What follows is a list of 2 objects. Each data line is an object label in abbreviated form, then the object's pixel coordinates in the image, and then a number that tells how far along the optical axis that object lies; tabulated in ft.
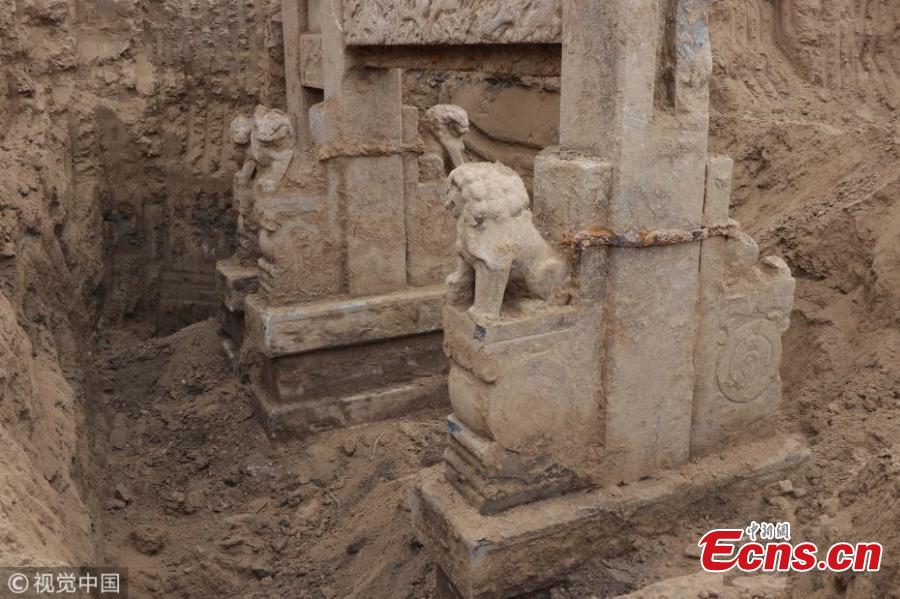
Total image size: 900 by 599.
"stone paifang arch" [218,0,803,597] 10.02
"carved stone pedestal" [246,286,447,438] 17.04
